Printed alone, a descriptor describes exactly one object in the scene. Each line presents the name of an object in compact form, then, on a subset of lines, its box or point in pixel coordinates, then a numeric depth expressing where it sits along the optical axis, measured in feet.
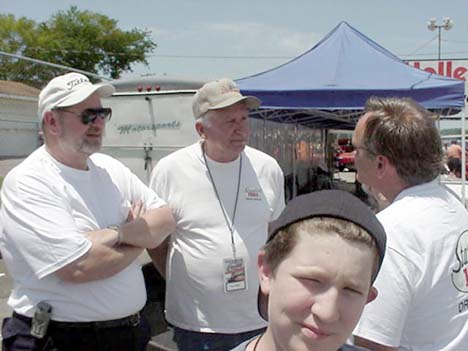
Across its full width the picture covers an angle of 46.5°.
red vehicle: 77.17
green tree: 153.38
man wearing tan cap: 8.28
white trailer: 21.63
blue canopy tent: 18.13
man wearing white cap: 6.67
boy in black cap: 3.33
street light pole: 86.63
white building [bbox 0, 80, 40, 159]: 33.24
